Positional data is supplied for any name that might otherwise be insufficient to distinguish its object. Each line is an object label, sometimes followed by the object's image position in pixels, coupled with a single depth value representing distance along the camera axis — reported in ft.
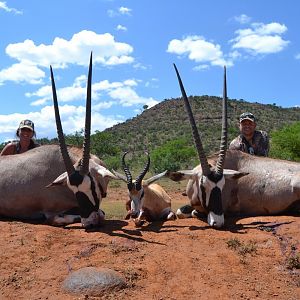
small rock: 11.33
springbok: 19.76
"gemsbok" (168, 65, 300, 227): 18.78
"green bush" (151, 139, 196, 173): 80.22
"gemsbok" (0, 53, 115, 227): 18.53
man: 23.48
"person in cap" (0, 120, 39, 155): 22.74
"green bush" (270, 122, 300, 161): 54.26
